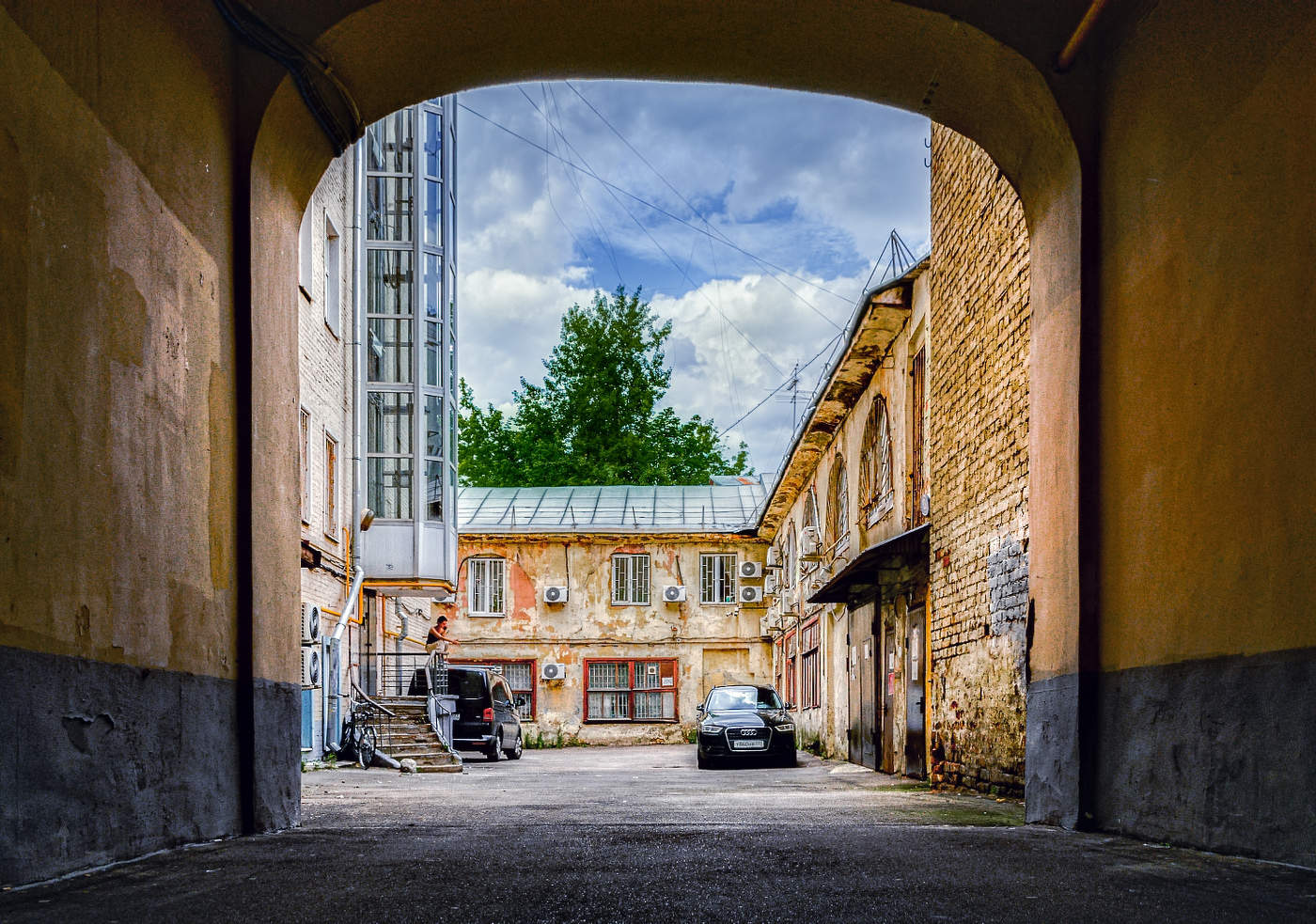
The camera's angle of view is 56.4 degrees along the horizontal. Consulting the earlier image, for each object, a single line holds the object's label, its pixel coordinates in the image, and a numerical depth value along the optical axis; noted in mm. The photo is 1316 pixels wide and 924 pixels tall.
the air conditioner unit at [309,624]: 16328
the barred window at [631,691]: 34375
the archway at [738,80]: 6891
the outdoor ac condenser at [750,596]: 35156
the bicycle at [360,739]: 17969
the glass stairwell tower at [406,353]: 20234
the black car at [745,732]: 20000
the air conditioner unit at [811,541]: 22734
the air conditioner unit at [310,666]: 16281
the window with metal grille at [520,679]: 34125
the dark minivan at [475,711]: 22281
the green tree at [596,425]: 44000
